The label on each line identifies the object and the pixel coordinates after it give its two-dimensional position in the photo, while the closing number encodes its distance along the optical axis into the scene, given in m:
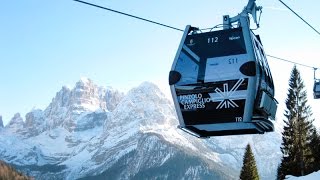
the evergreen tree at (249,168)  55.70
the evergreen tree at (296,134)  54.33
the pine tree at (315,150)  55.61
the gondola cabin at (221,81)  11.02
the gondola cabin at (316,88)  27.46
